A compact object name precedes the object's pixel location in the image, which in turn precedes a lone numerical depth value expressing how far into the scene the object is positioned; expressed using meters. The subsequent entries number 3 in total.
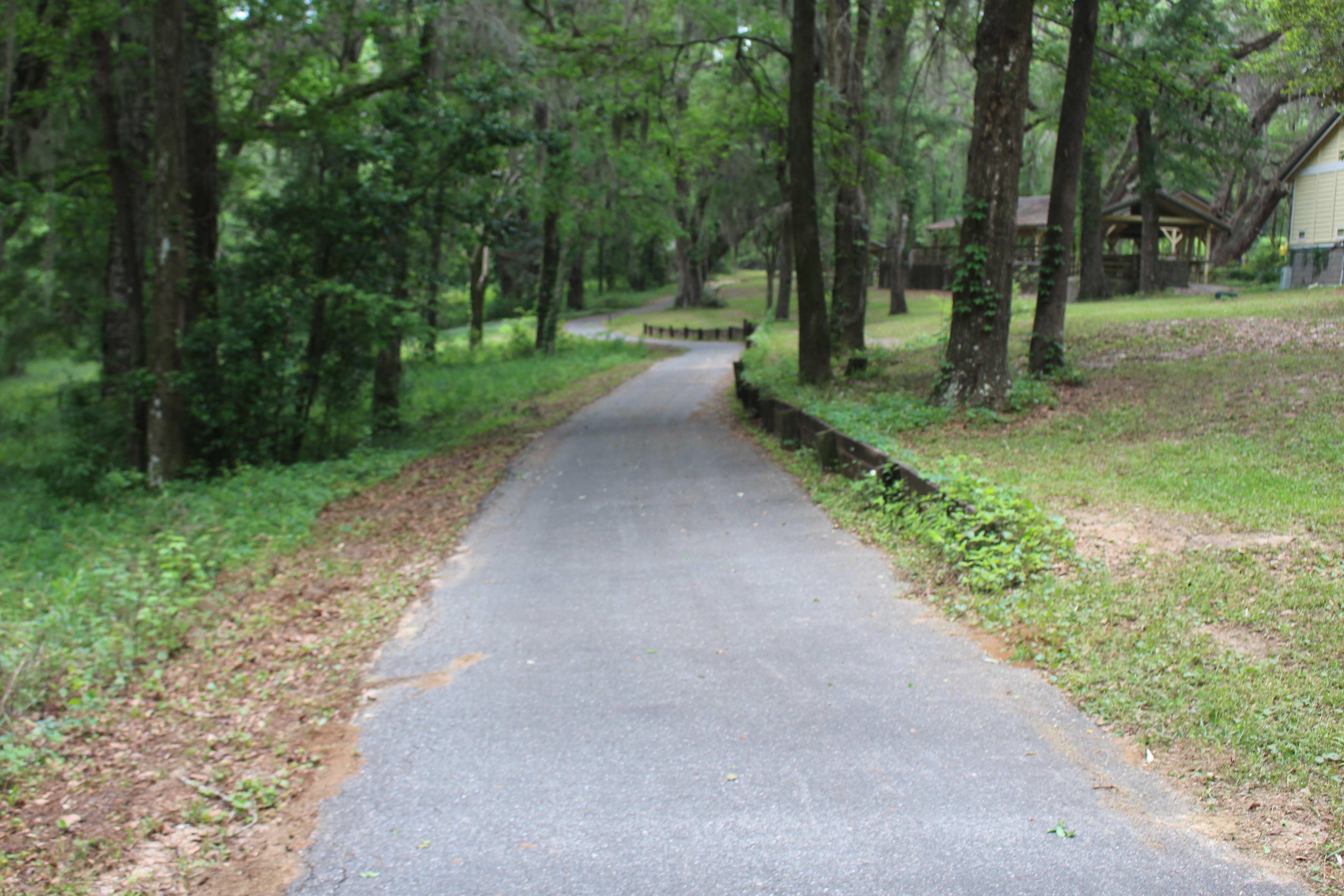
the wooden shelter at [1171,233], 32.59
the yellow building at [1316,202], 26.42
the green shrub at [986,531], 6.33
